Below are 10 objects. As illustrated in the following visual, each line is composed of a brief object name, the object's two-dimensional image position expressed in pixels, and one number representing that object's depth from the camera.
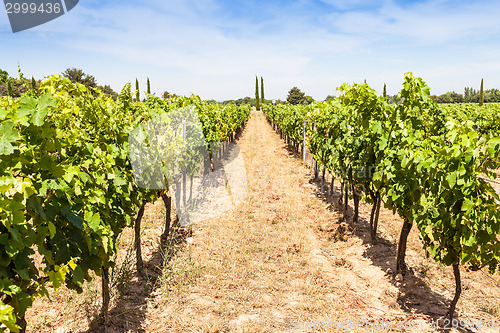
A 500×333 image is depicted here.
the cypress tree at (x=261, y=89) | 78.25
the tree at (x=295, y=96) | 84.62
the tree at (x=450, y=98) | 87.88
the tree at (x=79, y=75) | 46.69
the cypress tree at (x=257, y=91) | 76.21
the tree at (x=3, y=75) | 56.28
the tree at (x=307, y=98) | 84.36
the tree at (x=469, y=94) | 84.75
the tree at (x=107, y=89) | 53.38
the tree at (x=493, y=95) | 83.63
